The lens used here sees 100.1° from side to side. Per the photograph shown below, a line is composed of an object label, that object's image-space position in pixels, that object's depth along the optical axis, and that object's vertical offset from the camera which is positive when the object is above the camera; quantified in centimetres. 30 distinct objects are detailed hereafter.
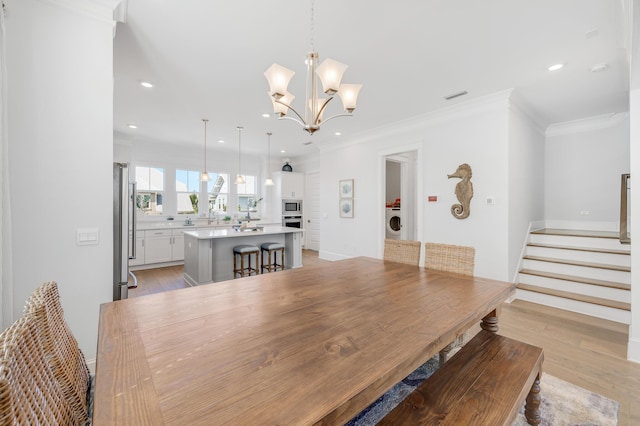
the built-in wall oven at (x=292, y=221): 785 -29
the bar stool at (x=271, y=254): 473 -83
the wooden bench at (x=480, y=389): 105 -82
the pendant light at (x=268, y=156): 590 +158
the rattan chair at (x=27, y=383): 50 -39
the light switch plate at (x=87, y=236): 195 -18
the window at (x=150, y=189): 627 +54
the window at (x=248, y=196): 784 +46
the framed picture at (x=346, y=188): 587 +52
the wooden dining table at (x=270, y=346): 70 -50
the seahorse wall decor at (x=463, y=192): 402 +30
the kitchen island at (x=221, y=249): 417 -64
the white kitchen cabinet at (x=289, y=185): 770 +78
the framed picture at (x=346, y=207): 586 +9
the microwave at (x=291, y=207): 778 +13
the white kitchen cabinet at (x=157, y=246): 572 -75
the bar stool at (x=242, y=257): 436 -76
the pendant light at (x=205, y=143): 482 +164
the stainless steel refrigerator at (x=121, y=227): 266 -16
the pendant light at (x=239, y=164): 544 +137
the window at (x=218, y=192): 726 +54
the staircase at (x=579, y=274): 324 -87
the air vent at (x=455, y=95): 365 +162
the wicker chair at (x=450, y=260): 212 -40
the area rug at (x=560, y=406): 166 -129
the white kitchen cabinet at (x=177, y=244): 607 -75
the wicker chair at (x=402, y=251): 250 -38
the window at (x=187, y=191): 680 +53
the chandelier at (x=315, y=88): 188 +92
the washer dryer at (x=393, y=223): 629 -28
